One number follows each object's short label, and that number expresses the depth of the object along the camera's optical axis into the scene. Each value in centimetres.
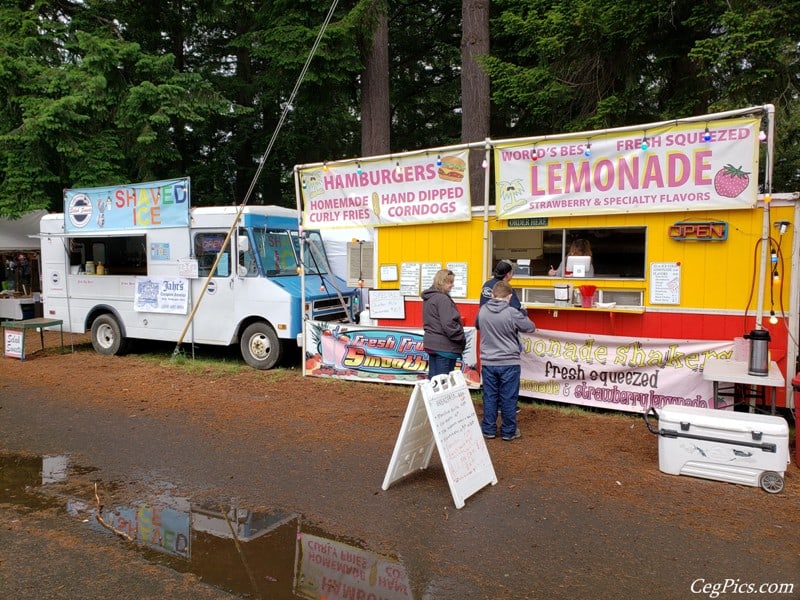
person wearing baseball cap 729
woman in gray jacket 693
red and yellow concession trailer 668
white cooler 507
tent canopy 1709
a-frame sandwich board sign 493
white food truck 1041
